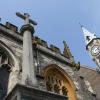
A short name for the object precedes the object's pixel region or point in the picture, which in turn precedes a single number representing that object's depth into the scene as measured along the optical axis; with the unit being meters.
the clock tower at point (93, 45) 48.10
